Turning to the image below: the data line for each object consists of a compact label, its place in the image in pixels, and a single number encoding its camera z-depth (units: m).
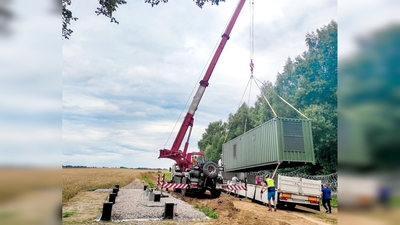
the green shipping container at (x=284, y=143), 10.66
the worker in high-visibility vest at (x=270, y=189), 9.84
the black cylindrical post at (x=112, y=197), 8.97
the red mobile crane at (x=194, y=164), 12.18
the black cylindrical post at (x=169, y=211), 6.94
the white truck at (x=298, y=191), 10.09
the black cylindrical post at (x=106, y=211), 6.58
